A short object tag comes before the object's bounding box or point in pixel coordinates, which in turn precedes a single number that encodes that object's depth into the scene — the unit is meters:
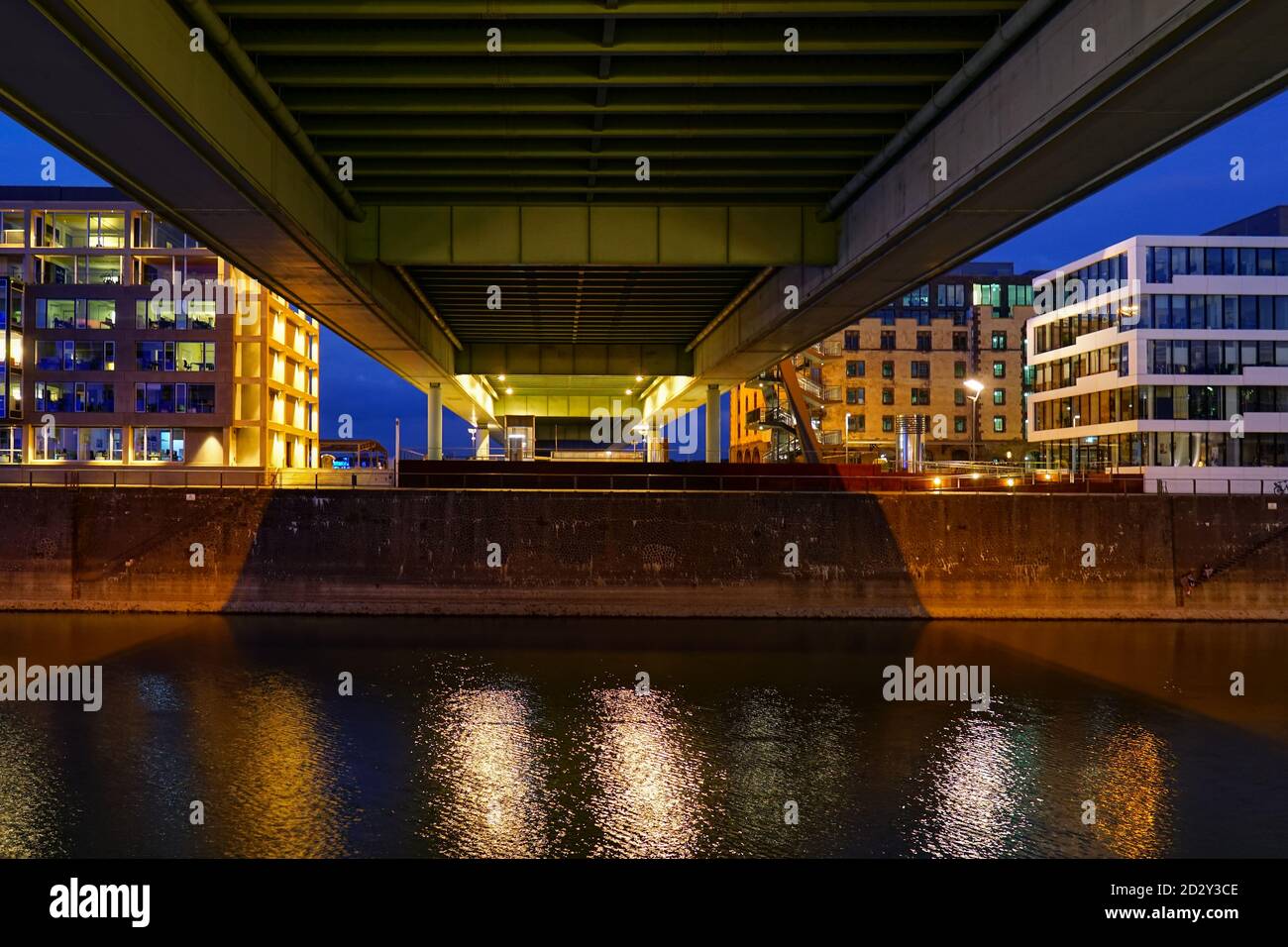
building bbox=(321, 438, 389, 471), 78.79
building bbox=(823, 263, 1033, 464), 83.19
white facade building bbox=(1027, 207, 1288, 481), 61.28
